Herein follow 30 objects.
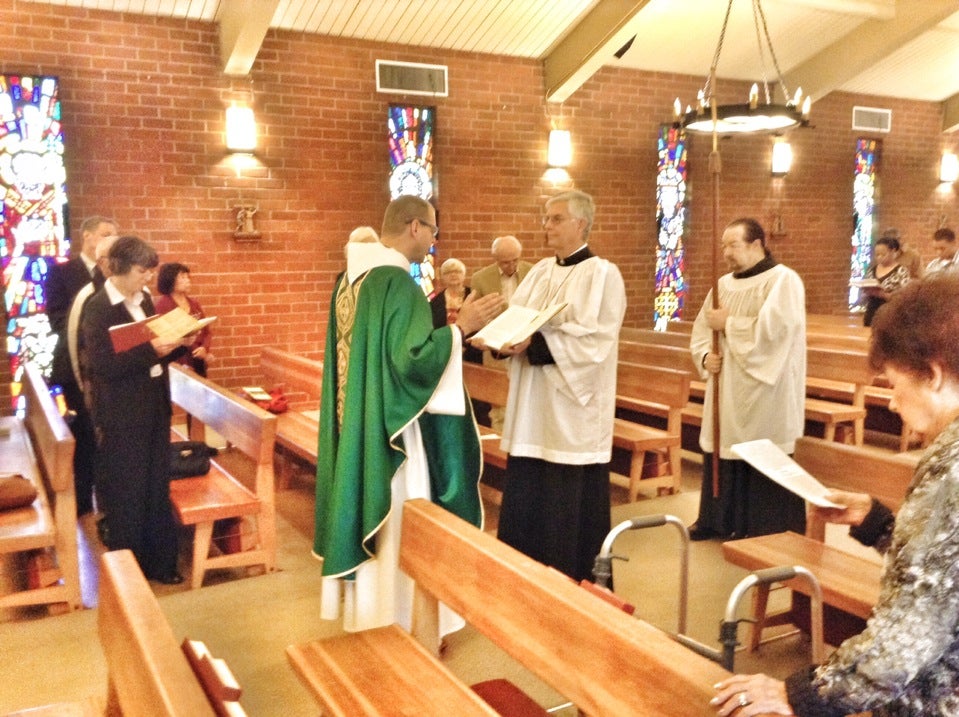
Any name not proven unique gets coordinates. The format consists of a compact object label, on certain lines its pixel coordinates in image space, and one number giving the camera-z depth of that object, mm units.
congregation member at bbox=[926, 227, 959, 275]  7727
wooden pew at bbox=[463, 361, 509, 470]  4973
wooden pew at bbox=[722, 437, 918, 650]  2746
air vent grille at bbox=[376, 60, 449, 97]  7648
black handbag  4301
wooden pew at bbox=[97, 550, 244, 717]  1435
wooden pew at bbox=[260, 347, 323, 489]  5164
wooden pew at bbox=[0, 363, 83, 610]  3510
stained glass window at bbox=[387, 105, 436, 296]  7773
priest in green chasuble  3068
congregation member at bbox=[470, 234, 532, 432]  6473
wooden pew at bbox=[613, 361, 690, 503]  5102
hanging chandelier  5066
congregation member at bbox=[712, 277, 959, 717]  1246
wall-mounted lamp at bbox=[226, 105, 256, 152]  6992
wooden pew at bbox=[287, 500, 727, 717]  1583
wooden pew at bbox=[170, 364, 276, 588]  3899
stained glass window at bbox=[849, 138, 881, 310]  10800
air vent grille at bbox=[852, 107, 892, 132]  10586
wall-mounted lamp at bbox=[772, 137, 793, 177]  9914
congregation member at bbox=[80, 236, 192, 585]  3660
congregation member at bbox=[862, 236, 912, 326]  7699
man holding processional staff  4328
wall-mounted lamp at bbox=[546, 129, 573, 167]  8469
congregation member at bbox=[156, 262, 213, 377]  6221
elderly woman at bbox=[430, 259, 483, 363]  6562
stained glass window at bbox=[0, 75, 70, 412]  6305
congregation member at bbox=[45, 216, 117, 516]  4906
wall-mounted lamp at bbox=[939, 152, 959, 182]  11430
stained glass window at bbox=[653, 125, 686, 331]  9352
